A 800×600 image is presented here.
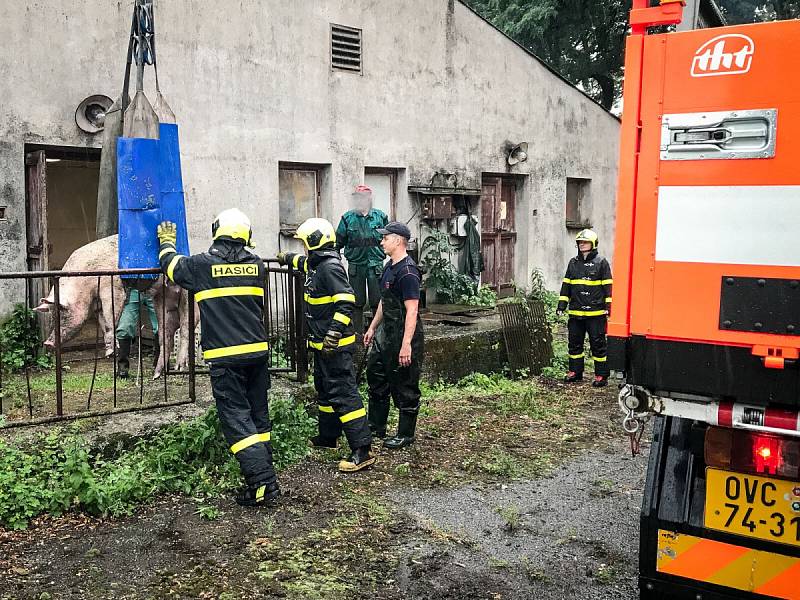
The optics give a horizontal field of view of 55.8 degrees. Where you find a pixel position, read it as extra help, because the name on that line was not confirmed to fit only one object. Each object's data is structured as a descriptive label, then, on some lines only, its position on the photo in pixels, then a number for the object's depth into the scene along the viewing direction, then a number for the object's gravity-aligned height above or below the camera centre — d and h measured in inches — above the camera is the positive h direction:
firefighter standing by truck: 351.3 -35.8
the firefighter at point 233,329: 195.9 -29.5
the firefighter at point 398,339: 239.1 -38.7
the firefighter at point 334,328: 223.1 -32.4
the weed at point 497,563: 165.8 -75.1
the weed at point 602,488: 212.6 -75.6
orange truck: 105.0 -9.2
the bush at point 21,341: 301.3 -52.9
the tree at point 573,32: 756.0 +197.6
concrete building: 313.0 +53.6
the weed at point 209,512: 189.4 -74.7
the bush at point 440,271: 466.0 -31.0
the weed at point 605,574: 159.0 -74.5
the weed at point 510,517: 187.8 -75.5
